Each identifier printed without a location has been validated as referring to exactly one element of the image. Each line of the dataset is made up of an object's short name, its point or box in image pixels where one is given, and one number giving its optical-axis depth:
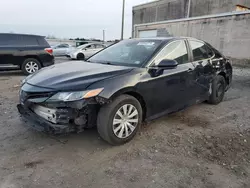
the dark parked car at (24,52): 7.90
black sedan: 2.63
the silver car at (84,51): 15.55
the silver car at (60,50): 18.64
